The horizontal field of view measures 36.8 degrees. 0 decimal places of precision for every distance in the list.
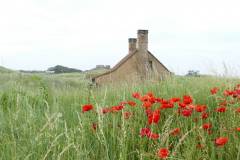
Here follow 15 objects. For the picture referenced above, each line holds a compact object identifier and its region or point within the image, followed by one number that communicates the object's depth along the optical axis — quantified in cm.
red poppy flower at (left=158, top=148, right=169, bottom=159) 175
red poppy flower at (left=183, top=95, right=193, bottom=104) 260
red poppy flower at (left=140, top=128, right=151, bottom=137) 226
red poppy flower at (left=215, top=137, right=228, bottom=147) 193
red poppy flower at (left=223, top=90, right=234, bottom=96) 285
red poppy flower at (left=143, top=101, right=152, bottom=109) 266
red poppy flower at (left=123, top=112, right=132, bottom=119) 266
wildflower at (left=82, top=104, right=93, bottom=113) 262
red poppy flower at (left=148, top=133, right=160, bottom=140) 219
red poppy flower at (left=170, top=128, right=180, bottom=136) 234
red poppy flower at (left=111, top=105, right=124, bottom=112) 265
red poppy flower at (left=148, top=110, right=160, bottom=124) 234
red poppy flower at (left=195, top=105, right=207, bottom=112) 252
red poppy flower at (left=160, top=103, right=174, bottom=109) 266
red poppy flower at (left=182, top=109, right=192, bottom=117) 253
